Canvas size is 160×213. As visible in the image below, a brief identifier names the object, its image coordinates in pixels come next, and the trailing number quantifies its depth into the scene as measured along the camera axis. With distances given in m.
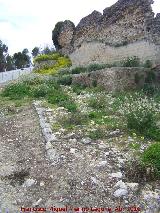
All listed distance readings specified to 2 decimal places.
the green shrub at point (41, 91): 6.45
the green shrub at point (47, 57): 11.96
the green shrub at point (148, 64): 7.04
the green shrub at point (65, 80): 7.59
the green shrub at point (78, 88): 6.61
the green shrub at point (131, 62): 7.24
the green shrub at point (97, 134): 3.79
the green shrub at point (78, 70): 8.26
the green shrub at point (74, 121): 4.31
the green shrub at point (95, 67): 7.71
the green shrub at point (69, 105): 5.03
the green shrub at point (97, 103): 5.14
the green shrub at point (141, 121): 3.89
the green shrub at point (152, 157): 2.97
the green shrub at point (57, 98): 5.77
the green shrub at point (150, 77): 6.39
